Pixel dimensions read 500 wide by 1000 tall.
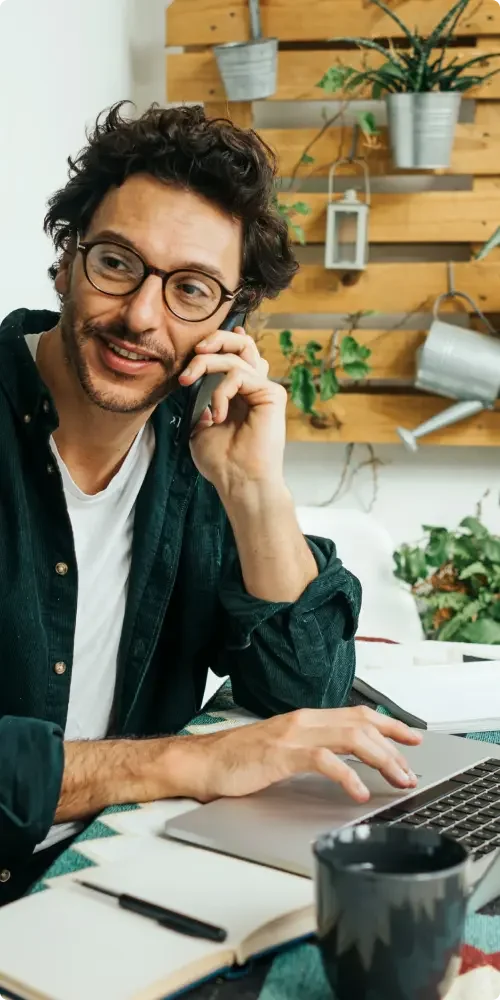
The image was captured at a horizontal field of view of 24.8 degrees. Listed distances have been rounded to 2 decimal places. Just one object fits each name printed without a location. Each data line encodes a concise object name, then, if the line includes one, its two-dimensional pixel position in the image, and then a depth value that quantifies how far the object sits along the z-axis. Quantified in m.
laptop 0.73
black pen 0.60
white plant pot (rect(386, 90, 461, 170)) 2.60
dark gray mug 0.51
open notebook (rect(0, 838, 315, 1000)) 0.56
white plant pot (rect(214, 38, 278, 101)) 2.69
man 1.27
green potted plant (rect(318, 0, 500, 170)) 2.61
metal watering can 2.66
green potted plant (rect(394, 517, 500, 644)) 2.71
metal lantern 2.74
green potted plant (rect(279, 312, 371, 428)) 2.77
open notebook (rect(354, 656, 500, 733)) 1.12
